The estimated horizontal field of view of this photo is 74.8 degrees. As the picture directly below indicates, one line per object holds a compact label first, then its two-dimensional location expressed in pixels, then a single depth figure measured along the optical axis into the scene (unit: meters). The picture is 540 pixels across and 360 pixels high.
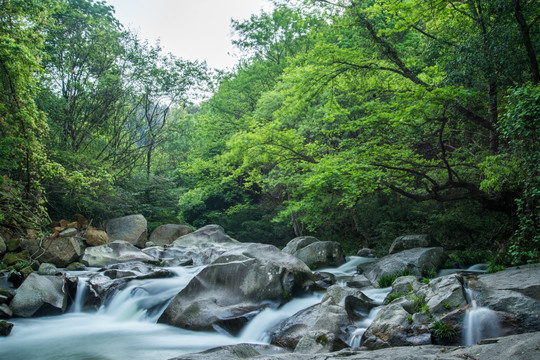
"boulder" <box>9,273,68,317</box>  7.71
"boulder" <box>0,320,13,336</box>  6.61
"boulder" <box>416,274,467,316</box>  5.30
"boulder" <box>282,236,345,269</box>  12.31
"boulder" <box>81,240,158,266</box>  12.03
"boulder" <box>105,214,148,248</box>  16.62
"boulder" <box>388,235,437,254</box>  11.70
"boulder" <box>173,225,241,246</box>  17.02
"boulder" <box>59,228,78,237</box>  12.98
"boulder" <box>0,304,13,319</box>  7.44
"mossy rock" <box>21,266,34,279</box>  8.88
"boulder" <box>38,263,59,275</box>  9.51
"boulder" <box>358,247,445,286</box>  9.26
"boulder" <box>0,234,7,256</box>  10.34
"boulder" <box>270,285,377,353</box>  5.29
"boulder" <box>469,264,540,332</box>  4.73
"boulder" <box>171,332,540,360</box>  3.43
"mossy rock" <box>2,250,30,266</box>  9.90
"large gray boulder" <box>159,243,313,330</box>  7.11
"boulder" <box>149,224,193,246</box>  18.55
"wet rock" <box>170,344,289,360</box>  4.37
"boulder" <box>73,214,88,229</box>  15.30
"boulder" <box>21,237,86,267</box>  10.95
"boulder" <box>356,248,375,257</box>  13.83
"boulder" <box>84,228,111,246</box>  14.06
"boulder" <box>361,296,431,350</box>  4.96
